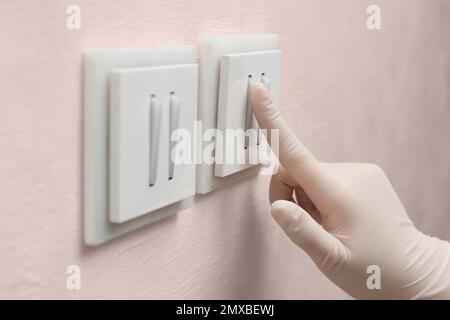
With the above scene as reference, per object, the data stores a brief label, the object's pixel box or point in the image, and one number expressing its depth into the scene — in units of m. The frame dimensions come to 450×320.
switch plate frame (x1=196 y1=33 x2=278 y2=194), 0.43
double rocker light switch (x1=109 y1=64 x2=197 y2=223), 0.35
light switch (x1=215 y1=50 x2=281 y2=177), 0.45
